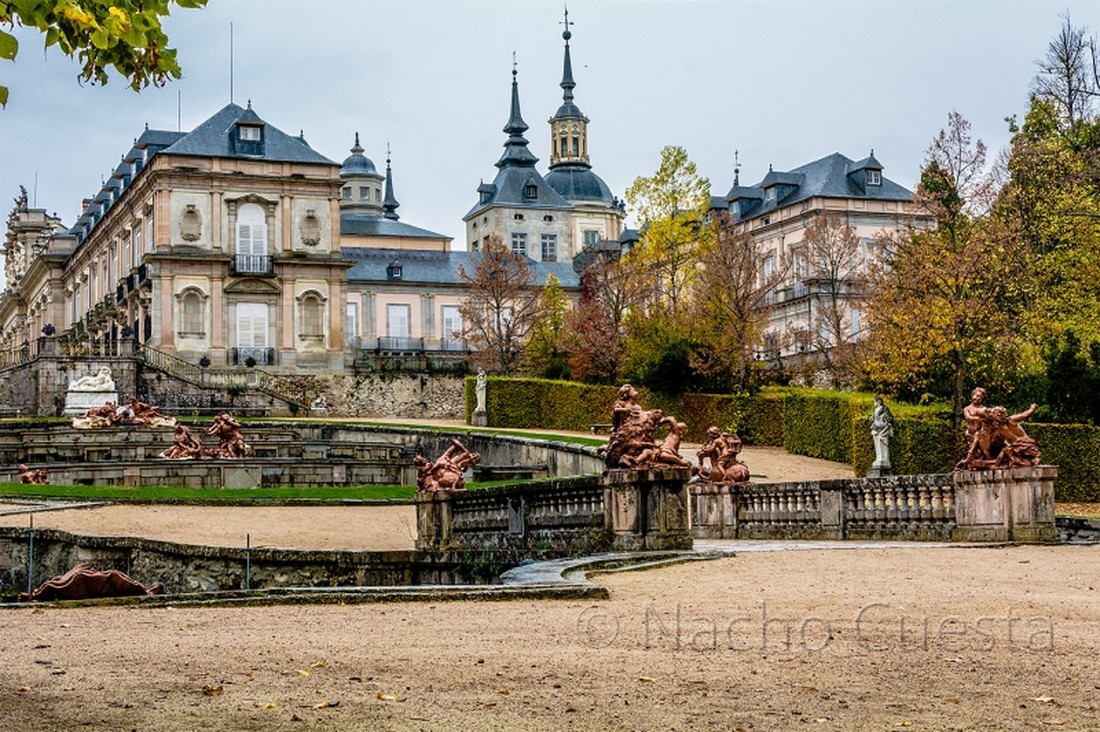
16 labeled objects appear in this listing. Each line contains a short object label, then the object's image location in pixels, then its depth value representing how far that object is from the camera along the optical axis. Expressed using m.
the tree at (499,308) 63.66
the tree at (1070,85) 43.38
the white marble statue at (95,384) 51.44
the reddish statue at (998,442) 19.16
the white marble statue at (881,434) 31.75
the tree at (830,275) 58.97
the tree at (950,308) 33.81
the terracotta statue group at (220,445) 33.12
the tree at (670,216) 51.47
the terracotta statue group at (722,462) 22.48
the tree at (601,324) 49.69
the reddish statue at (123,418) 42.03
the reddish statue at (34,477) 30.48
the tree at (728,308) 44.28
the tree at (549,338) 52.69
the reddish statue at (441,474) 20.22
